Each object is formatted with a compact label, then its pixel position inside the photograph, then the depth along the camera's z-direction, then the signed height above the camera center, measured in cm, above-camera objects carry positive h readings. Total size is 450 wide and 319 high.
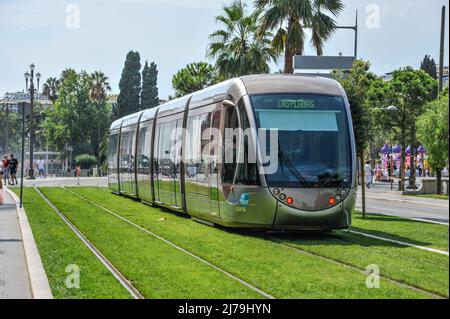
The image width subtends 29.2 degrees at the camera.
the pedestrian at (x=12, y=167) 4634 -42
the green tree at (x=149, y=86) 10938 +956
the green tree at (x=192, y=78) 6250 +613
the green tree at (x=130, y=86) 10712 +941
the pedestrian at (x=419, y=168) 8826 -33
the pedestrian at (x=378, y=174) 7294 -84
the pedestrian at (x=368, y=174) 4453 -53
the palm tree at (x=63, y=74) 13245 +1348
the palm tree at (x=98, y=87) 11425 +982
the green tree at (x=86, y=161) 8781 -7
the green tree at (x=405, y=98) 5062 +403
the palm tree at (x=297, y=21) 3241 +540
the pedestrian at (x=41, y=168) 6912 -67
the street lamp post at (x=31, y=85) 5242 +478
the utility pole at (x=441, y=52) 3738 +505
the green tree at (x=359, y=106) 2269 +154
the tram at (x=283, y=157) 1633 +12
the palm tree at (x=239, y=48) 4066 +552
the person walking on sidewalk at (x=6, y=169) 4609 -54
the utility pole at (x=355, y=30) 3617 +586
